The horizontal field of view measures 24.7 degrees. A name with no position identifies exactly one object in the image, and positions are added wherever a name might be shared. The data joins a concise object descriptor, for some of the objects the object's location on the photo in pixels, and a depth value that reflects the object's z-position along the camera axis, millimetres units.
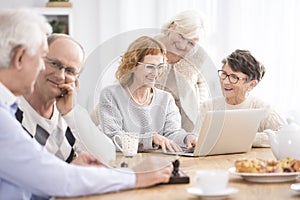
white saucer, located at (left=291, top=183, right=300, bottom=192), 2253
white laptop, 2923
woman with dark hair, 3707
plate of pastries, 2427
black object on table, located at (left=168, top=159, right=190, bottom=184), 2429
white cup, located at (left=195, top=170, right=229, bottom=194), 2176
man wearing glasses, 2910
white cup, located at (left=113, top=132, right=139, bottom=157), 2934
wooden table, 2237
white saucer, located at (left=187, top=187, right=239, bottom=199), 2177
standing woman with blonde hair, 3047
